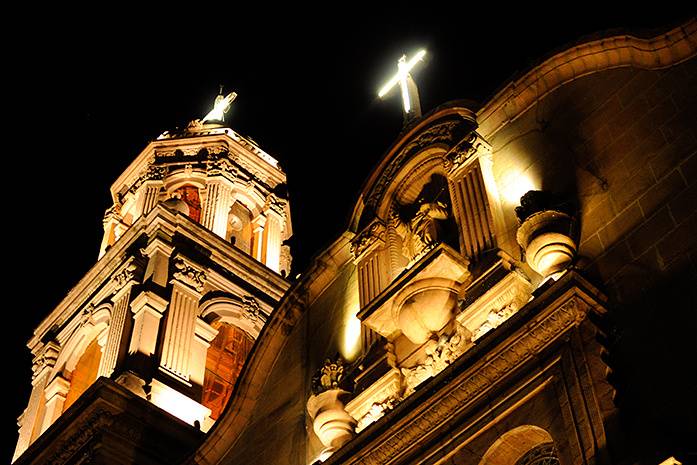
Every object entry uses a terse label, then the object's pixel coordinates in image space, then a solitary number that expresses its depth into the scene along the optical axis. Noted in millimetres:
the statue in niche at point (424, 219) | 20594
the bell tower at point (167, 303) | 27141
